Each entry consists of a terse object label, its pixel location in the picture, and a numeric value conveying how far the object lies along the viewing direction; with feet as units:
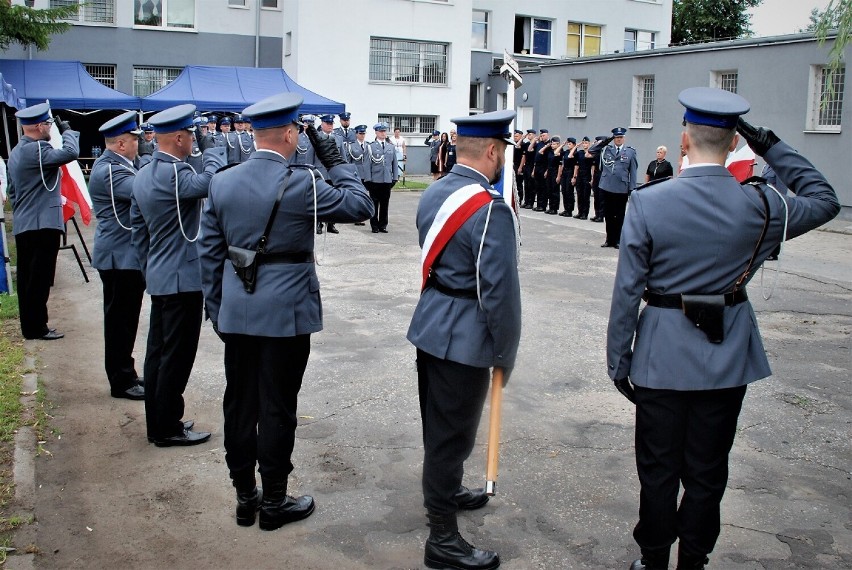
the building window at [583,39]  134.62
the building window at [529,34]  131.23
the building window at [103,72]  109.40
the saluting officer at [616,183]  52.06
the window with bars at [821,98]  68.18
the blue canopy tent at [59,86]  81.56
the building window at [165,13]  109.70
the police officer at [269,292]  14.48
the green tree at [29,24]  67.12
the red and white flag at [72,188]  37.06
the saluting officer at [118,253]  20.99
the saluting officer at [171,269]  18.12
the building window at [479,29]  126.62
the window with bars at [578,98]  99.09
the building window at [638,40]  140.36
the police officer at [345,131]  62.75
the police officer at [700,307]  11.89
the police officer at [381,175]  58.95
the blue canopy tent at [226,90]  84.69
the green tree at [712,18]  173.17
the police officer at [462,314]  12.97
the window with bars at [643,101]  89.10
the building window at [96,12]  106.93
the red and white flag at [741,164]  19.51
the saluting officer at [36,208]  27.40
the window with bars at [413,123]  118.32
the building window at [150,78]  111.55
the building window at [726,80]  79.20
